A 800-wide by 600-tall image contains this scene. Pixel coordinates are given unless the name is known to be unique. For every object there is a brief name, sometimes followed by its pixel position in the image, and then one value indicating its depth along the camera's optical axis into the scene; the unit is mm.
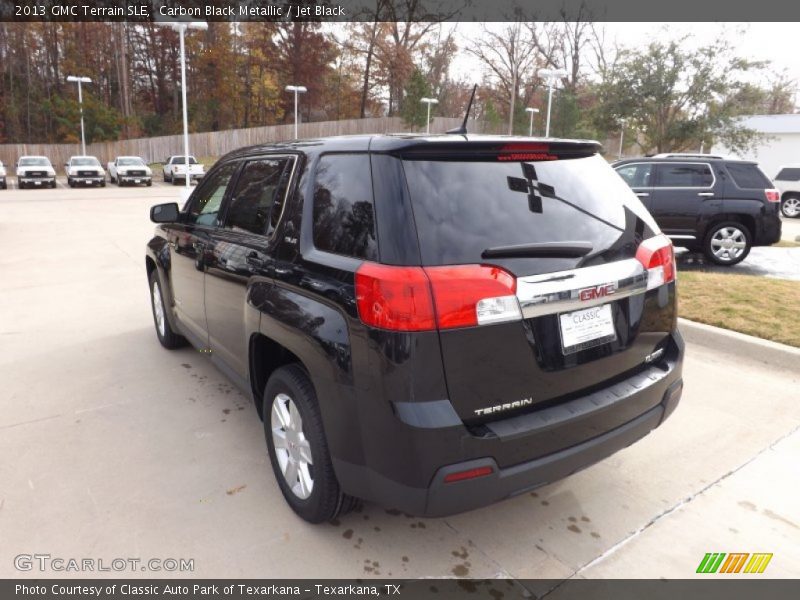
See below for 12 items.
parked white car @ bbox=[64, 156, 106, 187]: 30078
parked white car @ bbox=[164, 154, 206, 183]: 33000
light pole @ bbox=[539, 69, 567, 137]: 25512
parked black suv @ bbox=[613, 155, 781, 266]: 9461
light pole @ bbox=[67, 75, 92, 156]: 39281
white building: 30500
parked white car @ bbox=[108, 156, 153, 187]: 31594
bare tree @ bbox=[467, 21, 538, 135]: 49938
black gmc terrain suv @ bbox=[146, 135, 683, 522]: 2129
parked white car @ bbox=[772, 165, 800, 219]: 19266
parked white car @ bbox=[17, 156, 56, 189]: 29062
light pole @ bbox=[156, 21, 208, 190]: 22456
